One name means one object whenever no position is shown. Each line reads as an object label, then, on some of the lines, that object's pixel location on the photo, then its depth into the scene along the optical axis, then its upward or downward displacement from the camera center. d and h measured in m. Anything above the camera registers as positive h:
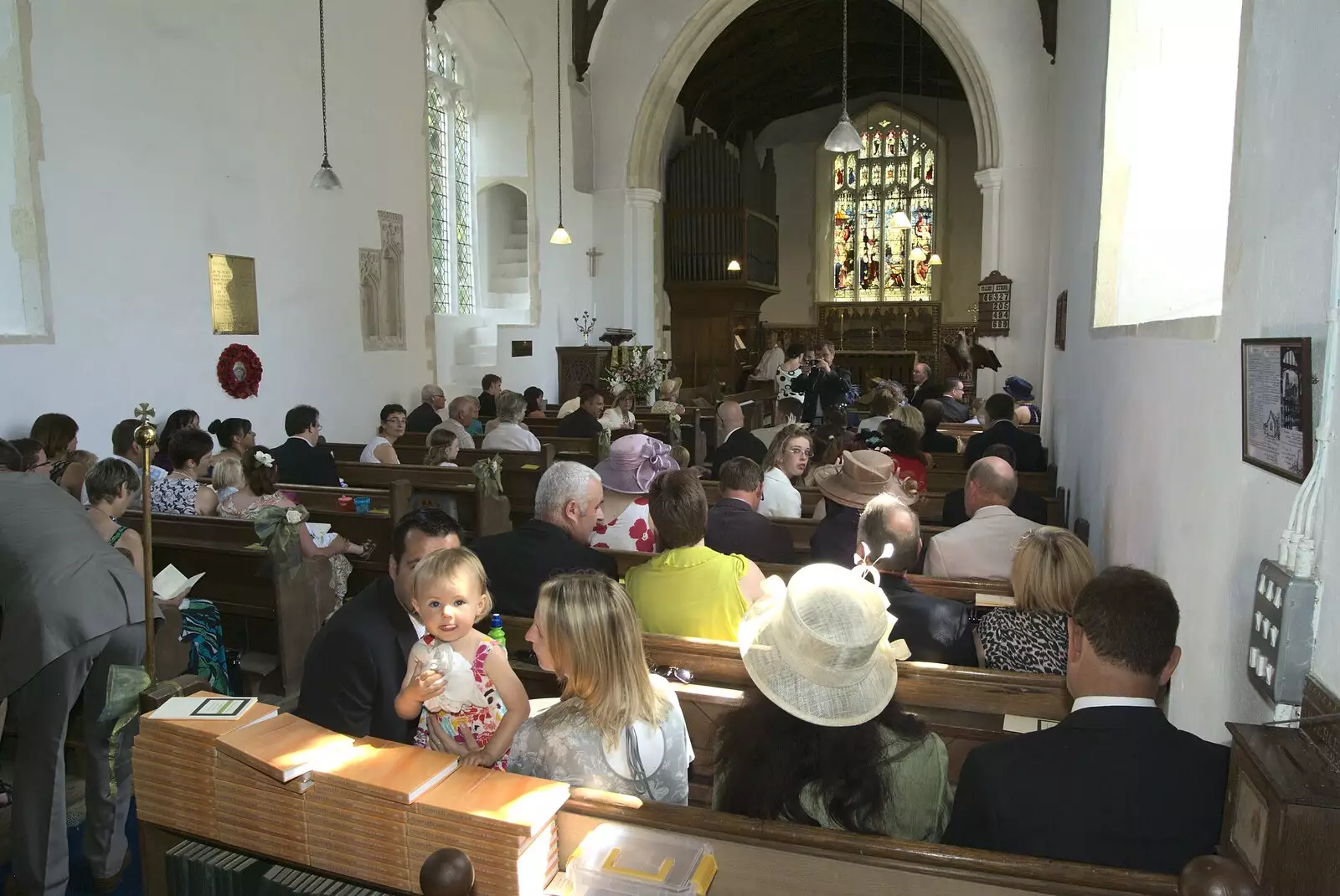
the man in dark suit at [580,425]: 7.73 -0.65
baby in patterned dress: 2.13 -0.73
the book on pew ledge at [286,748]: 1.69 -0.74
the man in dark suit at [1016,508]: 4.95 -0.83
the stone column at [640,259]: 13.39 +1.18
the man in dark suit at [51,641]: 2.48 -0.78
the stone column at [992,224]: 11.46 +1.44
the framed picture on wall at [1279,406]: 1.79 -0.12
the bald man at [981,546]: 3.68 -0.76
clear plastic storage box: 1.47 -0.81
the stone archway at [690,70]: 11.48 +3.33
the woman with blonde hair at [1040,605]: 2.69 -0.73
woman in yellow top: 2.84 -0.70
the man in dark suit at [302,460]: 5.80 -0.71
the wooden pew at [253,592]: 4.00 -1.07
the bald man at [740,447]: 6.41 -0.68
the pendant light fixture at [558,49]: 12.34 +3.75
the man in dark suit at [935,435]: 6.87 -0.65
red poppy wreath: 7.50 -0.23
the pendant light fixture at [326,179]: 7.68 +1.29
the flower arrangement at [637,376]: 12.26 -0.41
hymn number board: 11.35 +0.48
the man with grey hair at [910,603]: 2.73 -0.73
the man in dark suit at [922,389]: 8.70 -0.41
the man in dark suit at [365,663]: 2.31 -0.77
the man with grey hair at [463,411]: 8.02 -0.57
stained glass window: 19.12 +2.58
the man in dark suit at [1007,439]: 6.34 -0.63
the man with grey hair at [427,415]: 8.73 -0.65
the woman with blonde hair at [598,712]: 1.88 -0.72
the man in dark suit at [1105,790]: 1.62 -0.75
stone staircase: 11.21 +0.27
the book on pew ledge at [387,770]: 1.62 -0.74
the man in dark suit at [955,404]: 8.69 -0.54
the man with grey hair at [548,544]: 3.19 -0.67
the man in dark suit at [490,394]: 10.03 -0.54
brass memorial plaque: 7.49 +0.37
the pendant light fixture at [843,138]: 8.51 +1.81
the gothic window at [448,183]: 11.46 +1.95
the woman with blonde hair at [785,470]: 4.88 -0.66
